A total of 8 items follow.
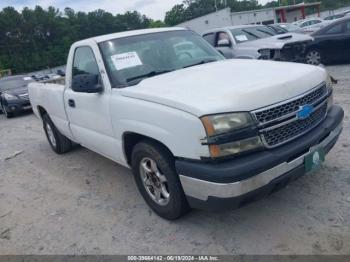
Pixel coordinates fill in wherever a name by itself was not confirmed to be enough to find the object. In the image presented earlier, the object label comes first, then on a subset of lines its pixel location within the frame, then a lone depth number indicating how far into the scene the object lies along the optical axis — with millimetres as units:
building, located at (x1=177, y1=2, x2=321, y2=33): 50944
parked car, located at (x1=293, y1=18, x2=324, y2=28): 28377
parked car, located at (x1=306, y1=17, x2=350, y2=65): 10867
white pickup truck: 2820
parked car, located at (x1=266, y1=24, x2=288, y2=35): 12055
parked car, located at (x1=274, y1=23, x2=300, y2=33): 20597
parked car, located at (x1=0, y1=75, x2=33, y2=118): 12414
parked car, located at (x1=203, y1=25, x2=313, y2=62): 9789
